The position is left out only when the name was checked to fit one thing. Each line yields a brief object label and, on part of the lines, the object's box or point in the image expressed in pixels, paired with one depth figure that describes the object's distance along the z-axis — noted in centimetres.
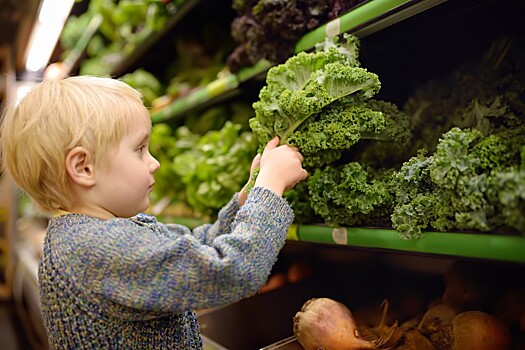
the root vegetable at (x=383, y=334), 126
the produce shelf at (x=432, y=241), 86
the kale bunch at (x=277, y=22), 138
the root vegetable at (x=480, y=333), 107
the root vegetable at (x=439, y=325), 117
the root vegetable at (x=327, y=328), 122
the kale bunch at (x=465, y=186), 85
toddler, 98
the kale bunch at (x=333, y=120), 116
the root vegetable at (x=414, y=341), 120
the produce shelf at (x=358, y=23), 110
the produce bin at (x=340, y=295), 145
